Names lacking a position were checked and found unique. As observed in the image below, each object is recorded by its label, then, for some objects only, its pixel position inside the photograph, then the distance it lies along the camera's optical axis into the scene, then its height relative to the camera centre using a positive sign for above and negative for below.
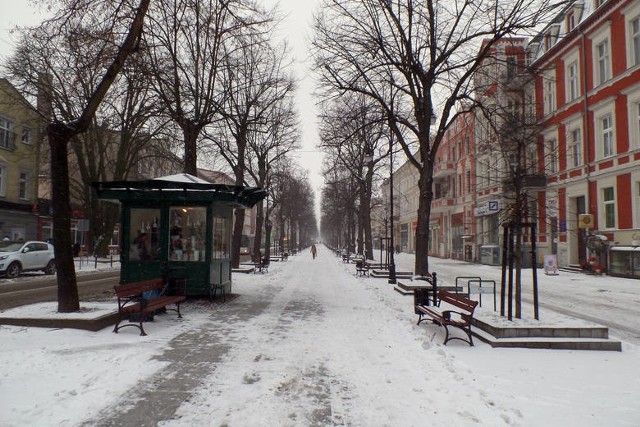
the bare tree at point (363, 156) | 17.39 +4.47
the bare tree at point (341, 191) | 40.75 +4.29
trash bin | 9.93 -1.31
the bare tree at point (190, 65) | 13.70 +5.81
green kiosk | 11.35 +0.24
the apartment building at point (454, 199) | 39.34 +3.51
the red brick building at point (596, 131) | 21.72 +5.63
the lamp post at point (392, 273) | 18.77 -1.54
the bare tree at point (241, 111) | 18.82 +5.59
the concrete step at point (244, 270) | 22.91 -1.69
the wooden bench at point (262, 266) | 23.50 -1.55
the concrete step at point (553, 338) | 7.34 -1.66
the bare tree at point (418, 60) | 14.58 +5.82
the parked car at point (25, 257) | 19.67 -0.94
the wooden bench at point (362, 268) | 22.56 -1.63
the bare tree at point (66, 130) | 8.93 +2.08
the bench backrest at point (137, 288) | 8.24 -1.00
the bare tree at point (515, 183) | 8.57 +1.23
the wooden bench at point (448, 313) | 7.36 -1.38
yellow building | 32.16 +4.75
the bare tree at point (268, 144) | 26.23 +5.81
